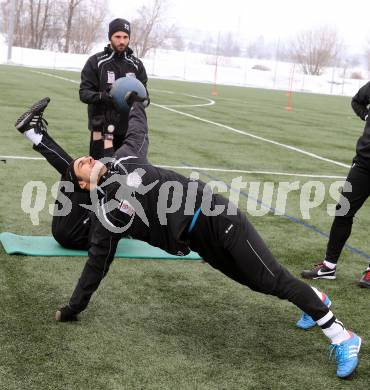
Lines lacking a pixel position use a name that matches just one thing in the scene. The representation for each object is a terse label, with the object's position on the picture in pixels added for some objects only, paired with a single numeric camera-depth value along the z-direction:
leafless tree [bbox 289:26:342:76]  87.81
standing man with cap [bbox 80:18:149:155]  7.51
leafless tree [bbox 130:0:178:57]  82.82
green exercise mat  6.22
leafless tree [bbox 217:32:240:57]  134.45
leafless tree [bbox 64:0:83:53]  78.06
